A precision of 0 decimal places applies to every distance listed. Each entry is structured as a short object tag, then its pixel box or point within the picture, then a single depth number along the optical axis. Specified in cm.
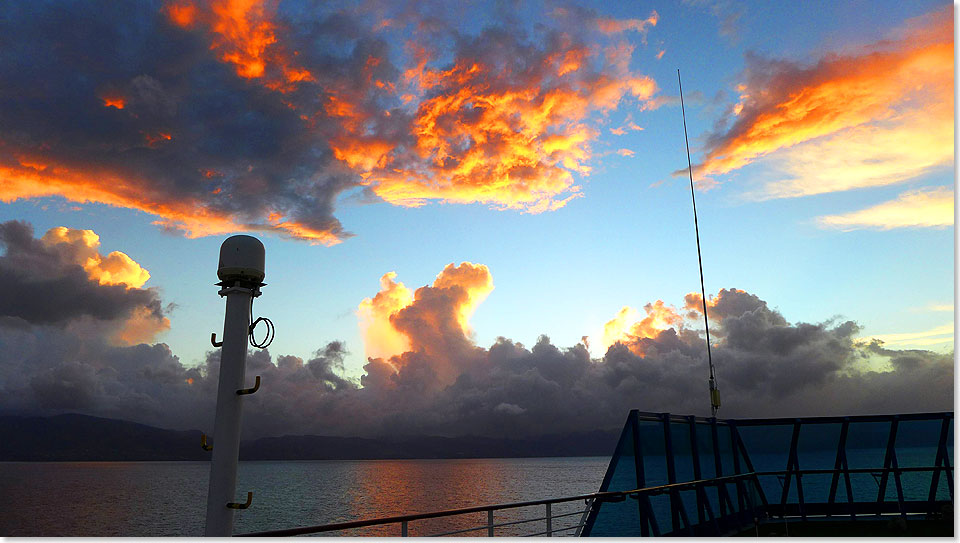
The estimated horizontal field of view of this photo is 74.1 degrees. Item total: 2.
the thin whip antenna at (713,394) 1095
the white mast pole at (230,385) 636
